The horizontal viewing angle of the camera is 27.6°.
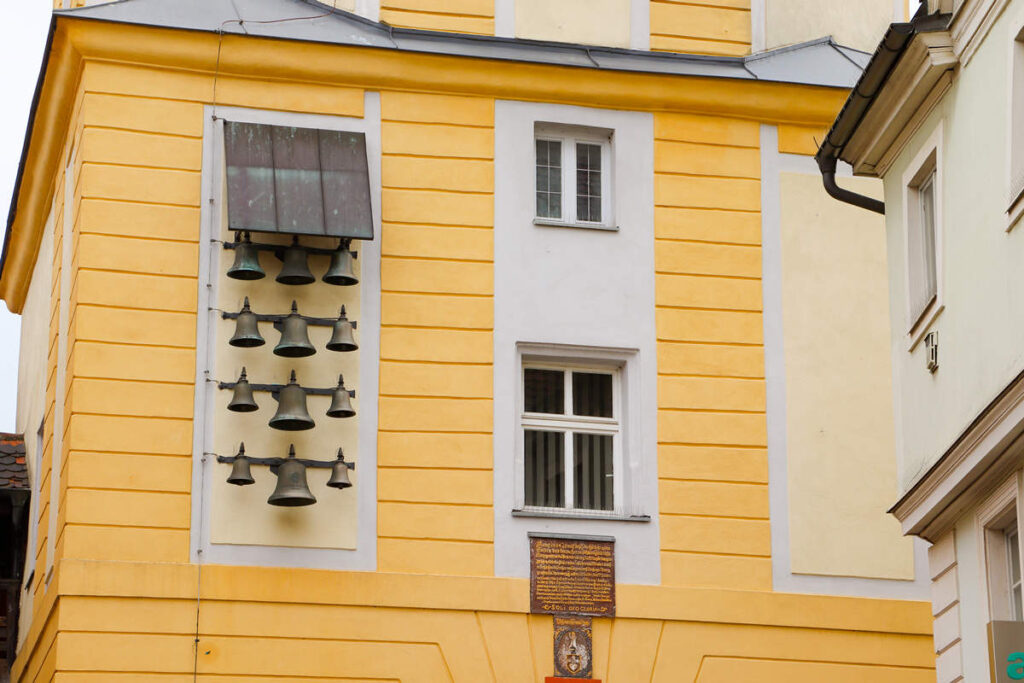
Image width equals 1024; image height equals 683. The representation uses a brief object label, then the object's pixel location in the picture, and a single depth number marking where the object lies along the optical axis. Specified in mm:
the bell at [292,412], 20203
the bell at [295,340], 20406
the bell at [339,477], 20266
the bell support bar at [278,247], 20859
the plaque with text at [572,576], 20766
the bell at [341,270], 20781
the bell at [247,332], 20312
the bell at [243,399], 20156
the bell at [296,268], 20734
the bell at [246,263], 20578
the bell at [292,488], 20062
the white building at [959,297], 15156
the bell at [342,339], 20547
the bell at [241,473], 20047
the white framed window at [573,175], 22250
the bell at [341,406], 20375
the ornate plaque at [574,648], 20625
